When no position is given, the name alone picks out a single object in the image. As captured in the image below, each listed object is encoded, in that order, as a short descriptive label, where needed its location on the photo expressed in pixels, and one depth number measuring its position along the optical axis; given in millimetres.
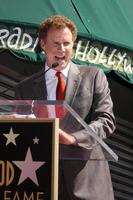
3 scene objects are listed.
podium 3314
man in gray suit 4127
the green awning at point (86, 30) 7256
